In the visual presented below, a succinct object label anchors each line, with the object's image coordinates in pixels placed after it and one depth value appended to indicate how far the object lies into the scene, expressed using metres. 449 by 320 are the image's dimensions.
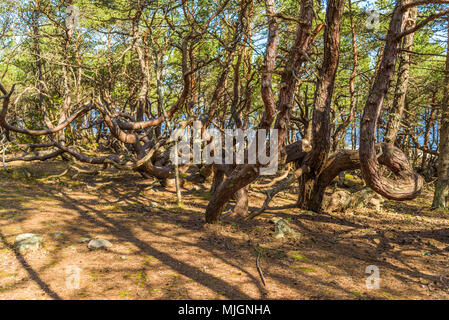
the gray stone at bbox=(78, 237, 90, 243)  4.49
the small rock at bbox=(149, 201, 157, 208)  7.44
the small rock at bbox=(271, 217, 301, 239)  5.35
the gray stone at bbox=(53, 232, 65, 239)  4.60
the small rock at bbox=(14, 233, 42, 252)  3.94
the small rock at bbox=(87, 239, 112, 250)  4.20
